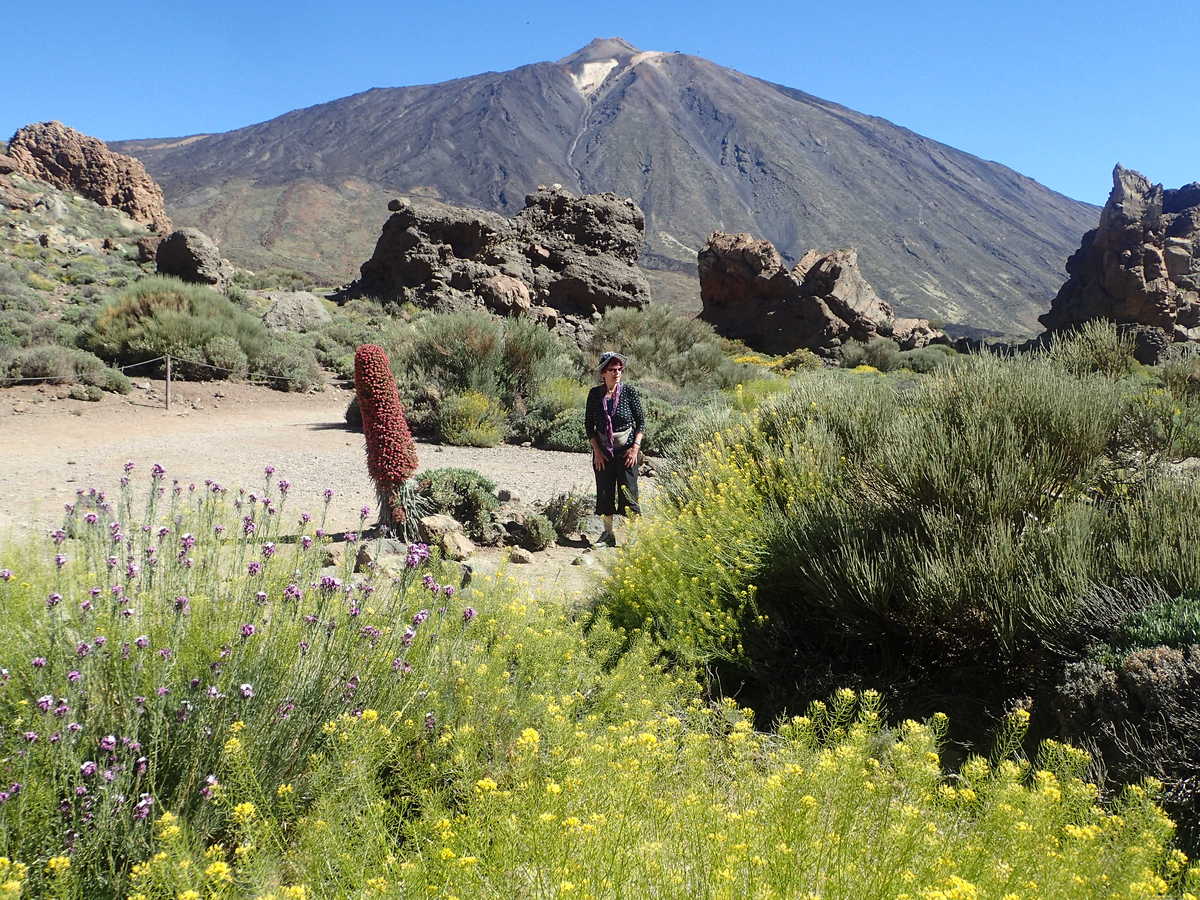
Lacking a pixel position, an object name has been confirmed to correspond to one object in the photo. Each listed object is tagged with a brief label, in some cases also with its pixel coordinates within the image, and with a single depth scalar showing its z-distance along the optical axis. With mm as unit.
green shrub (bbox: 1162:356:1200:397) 8936
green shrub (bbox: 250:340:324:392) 15109
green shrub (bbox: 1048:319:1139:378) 8766
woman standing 6449
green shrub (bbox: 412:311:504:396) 12586
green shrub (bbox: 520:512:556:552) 6527
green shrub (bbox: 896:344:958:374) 22750
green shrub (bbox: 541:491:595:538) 6945
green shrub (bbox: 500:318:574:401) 12984
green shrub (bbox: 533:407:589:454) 11375
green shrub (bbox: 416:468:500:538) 6672
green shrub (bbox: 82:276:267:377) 14484
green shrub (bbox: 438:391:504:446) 11094
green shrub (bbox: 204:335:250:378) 14547
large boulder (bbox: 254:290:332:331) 19523
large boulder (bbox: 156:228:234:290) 21172
